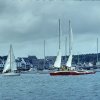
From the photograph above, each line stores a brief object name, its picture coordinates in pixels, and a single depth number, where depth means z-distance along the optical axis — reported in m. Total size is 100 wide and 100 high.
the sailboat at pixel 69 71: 129.00
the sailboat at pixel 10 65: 149.19
